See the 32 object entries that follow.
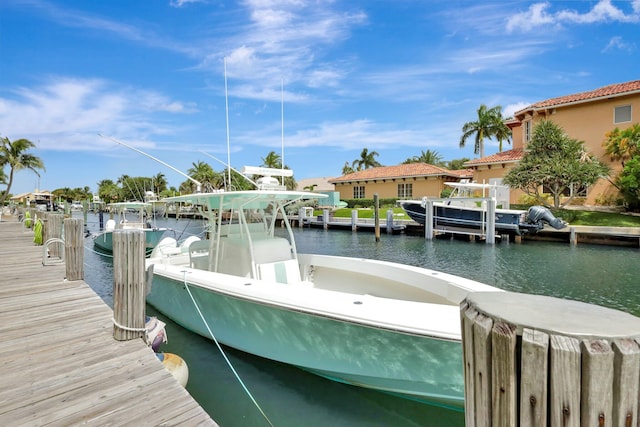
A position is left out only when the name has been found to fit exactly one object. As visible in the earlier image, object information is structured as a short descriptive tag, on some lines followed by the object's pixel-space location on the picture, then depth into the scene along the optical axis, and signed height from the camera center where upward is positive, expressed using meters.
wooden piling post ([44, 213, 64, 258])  10.68 -0.59
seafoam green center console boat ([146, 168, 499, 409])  3.76 -1.36
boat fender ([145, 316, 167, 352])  4.06 -1.50
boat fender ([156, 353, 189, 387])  4.04 -1.88
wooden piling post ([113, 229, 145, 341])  3.52 -0.77
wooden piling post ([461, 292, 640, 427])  0.97 -0.48
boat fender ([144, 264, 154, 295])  4.00 -0.86
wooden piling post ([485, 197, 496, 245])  19.75 -1.17
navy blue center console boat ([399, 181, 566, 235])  19.52 -0.89
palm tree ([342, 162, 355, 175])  61.87 +6.03
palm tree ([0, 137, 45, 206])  34.85 +5.11
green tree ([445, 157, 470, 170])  64.56 +7.05
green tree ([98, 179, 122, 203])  87.44 +3.83
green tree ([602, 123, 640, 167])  21.53 +3.51
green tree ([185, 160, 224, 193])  52.97 +4.47
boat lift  19.83 -1.25
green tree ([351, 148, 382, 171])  57.54 +7.12
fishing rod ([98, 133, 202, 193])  6.46 +0.79
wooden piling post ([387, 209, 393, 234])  25.95 -1.49
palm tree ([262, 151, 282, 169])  49.18 +6.25
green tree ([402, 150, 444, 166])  56.53 +7.04
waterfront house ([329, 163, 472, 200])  34.34 +2.21
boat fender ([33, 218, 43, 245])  12.09 -0.97
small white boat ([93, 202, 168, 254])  17.17 -1.48
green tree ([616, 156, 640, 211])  19.88 +0.93
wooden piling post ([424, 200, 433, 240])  22.36 -1.12
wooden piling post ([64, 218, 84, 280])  6.13 -0.80
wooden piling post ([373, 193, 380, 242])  22.27 -1.05
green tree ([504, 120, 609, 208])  21.05 +2.06
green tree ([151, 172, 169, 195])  76.94 +5.38
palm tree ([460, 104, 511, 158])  39.59 +8.43
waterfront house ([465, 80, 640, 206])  22.93 +5.65
